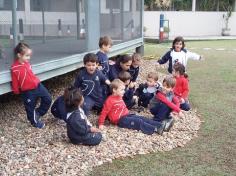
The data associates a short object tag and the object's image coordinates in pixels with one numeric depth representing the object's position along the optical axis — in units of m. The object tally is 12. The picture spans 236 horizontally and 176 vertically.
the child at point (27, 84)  5.53
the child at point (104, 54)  7.20
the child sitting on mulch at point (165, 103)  6.35
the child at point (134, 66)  7.46
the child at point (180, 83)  7.43
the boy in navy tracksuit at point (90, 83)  6.50
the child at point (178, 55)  8.31
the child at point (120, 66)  7.11
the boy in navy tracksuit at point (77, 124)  5.21
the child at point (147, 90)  6.97
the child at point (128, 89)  6.87
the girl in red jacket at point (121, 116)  6.00
